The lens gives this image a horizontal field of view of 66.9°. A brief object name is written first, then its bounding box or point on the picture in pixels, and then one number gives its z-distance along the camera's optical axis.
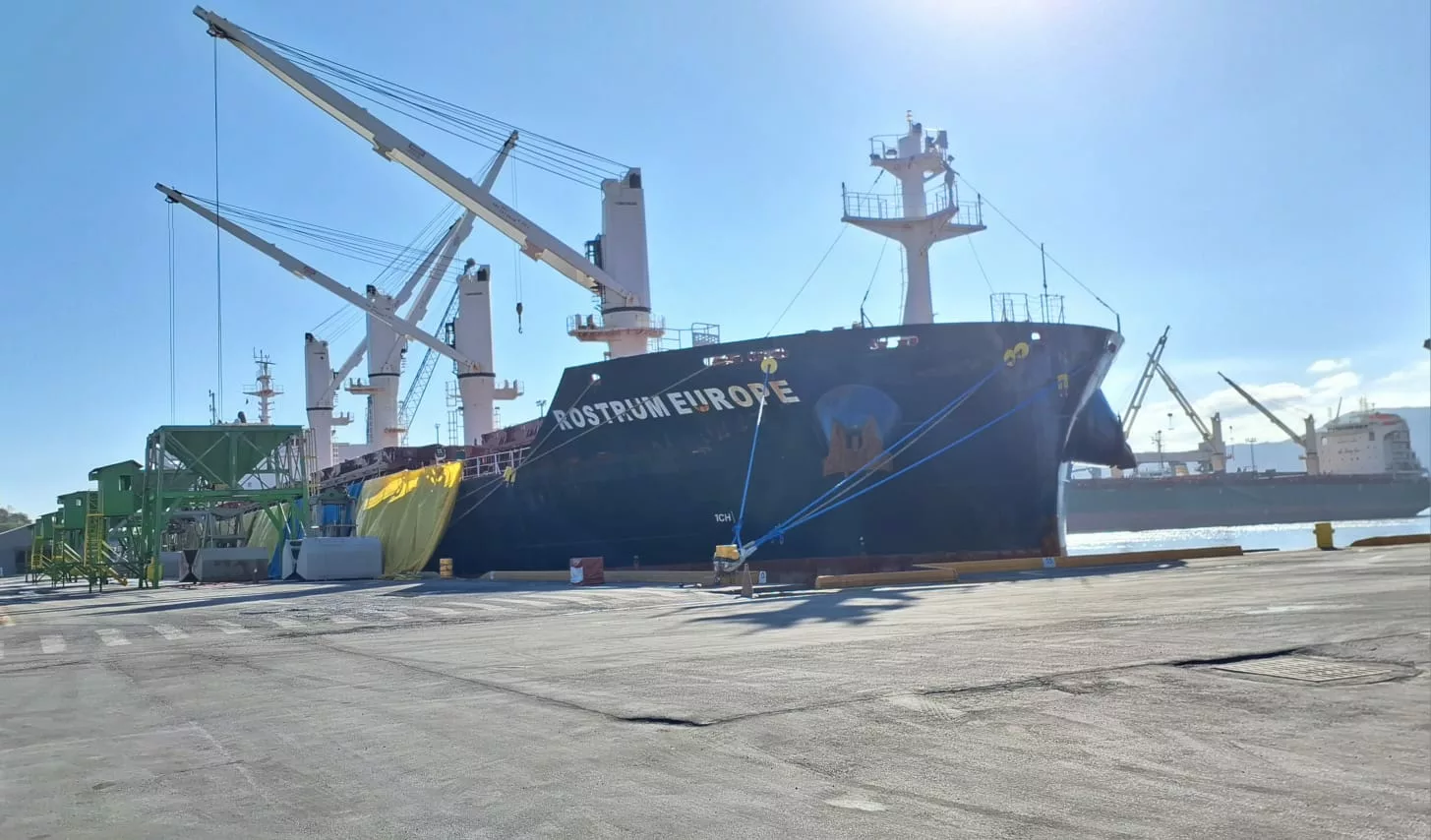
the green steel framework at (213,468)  31.47
